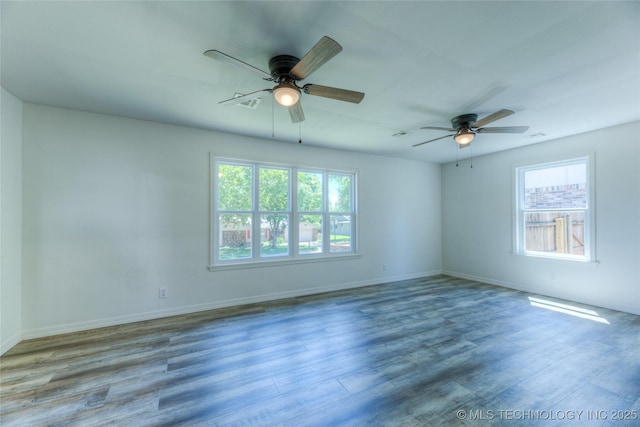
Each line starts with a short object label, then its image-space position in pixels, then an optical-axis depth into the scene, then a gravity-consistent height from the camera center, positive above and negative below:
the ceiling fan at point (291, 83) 1.96 +1.10
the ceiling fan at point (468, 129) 3.27 +1.12
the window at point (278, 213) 4.15 +0.06
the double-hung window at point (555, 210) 4.21 +0.11
